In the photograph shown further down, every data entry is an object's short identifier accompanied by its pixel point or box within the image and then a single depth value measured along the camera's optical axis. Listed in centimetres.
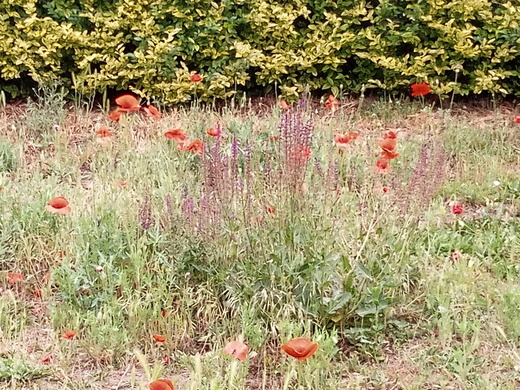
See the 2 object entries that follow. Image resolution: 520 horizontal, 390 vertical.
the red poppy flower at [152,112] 437
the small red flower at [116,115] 437
